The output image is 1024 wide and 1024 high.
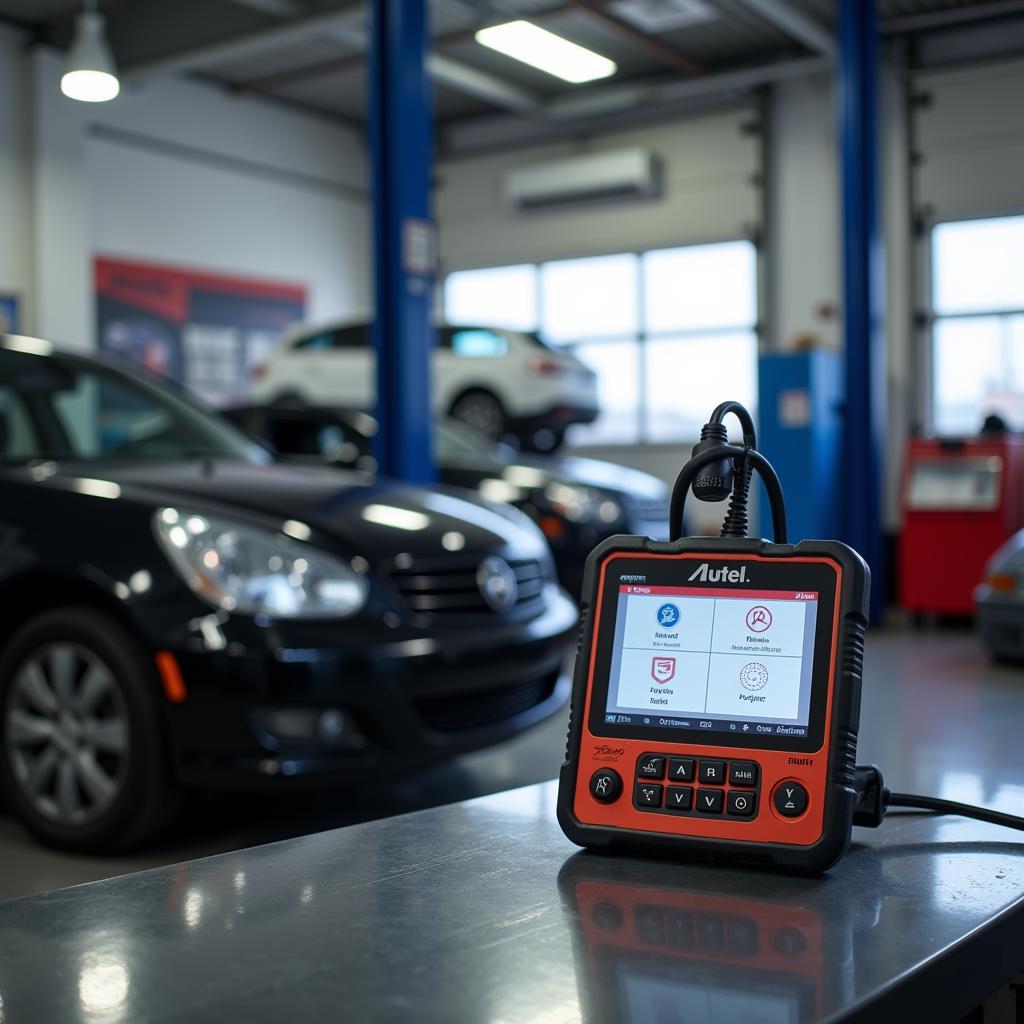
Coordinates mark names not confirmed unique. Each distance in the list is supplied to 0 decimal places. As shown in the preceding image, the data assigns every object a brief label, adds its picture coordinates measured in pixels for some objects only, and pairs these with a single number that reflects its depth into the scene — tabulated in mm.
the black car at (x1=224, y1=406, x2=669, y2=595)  6531
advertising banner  11234
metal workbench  754
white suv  10711
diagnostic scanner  1030
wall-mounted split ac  11656
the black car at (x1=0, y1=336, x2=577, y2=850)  2764
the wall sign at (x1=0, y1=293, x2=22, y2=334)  10258
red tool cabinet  7906
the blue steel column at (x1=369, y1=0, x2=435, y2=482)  5414
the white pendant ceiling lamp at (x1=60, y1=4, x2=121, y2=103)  5688
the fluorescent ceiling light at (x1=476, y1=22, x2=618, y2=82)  9703
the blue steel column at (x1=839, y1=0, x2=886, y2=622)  8148
